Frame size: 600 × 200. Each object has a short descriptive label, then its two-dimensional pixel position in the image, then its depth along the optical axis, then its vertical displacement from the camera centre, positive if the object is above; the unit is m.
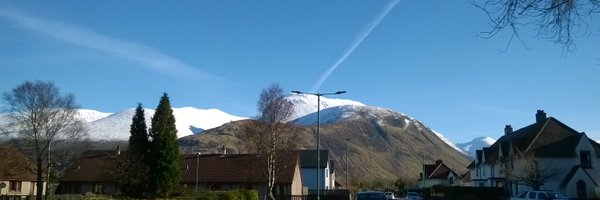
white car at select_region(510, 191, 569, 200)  43.69 -1.48
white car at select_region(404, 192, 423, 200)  63.99 -2.51
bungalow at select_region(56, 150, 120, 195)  70.31 -0.96
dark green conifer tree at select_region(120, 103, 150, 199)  42.16 +0.70
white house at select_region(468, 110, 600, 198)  63.53 +1.83
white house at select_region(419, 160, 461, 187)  118.54 -0.26
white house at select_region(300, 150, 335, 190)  84.56 +0.75
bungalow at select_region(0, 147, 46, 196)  63.59 -0.03
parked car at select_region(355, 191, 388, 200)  34.06 -1.32
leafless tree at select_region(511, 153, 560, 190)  61.05 +0.41
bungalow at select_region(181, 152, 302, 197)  65.44 -0.17
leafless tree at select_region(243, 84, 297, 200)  58.66 +4.41
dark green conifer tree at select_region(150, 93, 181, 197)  42.47 +1.53
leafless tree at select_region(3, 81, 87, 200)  55.69 +4.14
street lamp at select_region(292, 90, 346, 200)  47.48 +6.50
